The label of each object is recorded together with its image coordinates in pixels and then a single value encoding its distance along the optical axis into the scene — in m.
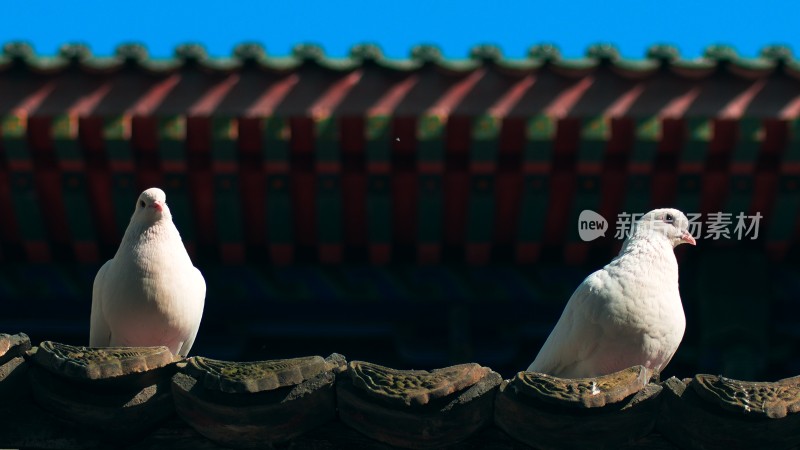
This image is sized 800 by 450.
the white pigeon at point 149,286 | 11.94
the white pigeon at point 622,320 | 11.48
